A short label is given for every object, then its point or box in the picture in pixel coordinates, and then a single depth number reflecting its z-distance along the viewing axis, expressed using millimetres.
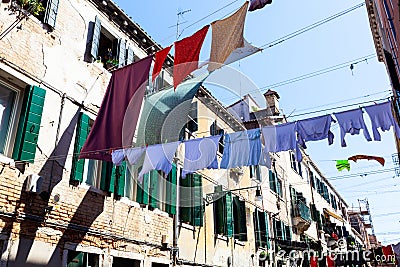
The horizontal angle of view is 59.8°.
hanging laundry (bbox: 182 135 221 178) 7624
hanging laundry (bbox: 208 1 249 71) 5992
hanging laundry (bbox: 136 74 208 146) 8352
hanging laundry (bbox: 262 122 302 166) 6898
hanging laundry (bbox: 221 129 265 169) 7551
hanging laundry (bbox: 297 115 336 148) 6668
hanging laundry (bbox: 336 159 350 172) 15138
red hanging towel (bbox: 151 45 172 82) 6453
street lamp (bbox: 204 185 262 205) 11802
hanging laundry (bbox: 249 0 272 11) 6078
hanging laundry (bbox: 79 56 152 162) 6328
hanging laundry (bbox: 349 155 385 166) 10602
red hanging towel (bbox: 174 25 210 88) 6137
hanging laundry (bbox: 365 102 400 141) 6273
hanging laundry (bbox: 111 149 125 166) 7203
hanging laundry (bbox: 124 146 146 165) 7391
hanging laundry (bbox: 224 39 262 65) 5992
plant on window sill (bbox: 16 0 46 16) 6944
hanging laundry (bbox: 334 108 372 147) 6461
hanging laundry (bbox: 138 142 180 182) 7426
